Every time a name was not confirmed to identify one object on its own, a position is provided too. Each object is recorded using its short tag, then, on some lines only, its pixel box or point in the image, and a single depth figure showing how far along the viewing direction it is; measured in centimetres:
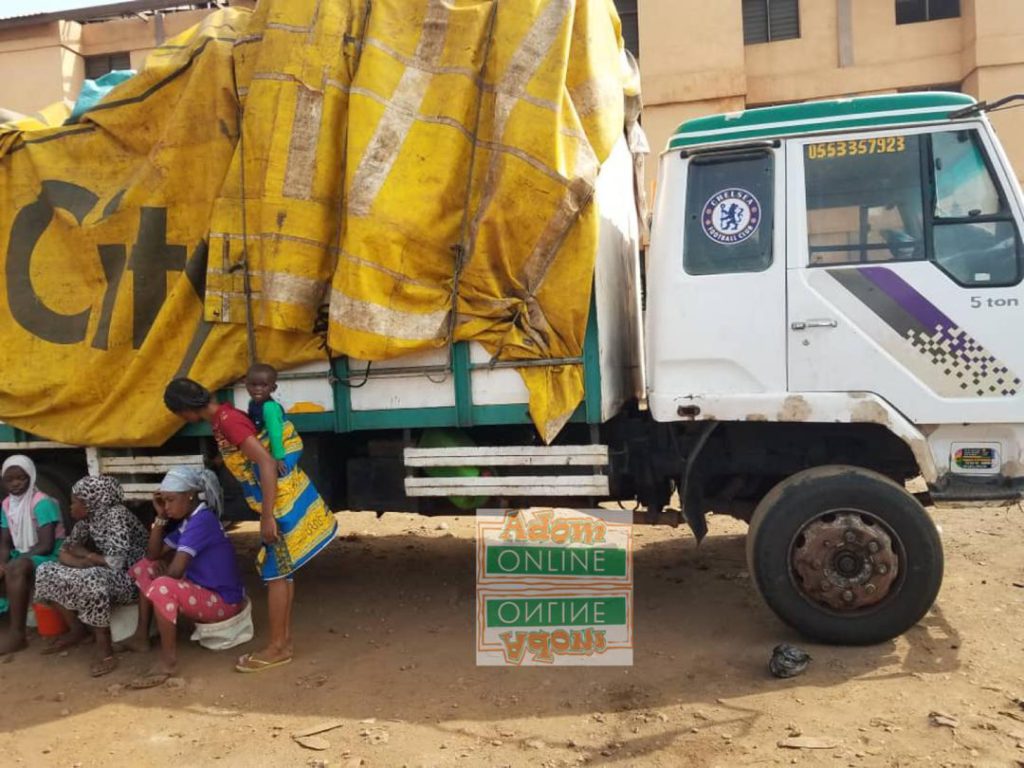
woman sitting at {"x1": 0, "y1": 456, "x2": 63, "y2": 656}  430
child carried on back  376
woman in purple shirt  386
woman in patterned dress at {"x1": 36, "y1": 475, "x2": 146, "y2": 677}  399
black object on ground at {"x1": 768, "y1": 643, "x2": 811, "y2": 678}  348
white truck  359
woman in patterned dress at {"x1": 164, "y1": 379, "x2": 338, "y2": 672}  377
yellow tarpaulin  379
